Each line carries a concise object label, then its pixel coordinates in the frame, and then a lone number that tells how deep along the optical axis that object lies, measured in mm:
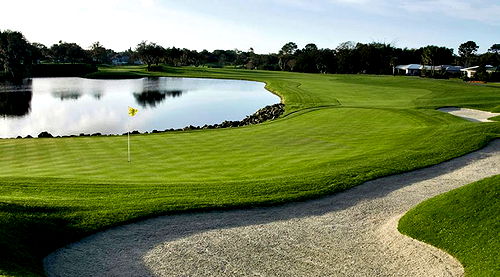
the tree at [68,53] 173375
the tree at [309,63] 159500
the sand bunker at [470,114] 38956
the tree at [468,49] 179800
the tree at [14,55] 119062
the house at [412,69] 131500
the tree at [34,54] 140950
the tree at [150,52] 159375
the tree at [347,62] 146500
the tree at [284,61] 186625
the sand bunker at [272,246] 10906
